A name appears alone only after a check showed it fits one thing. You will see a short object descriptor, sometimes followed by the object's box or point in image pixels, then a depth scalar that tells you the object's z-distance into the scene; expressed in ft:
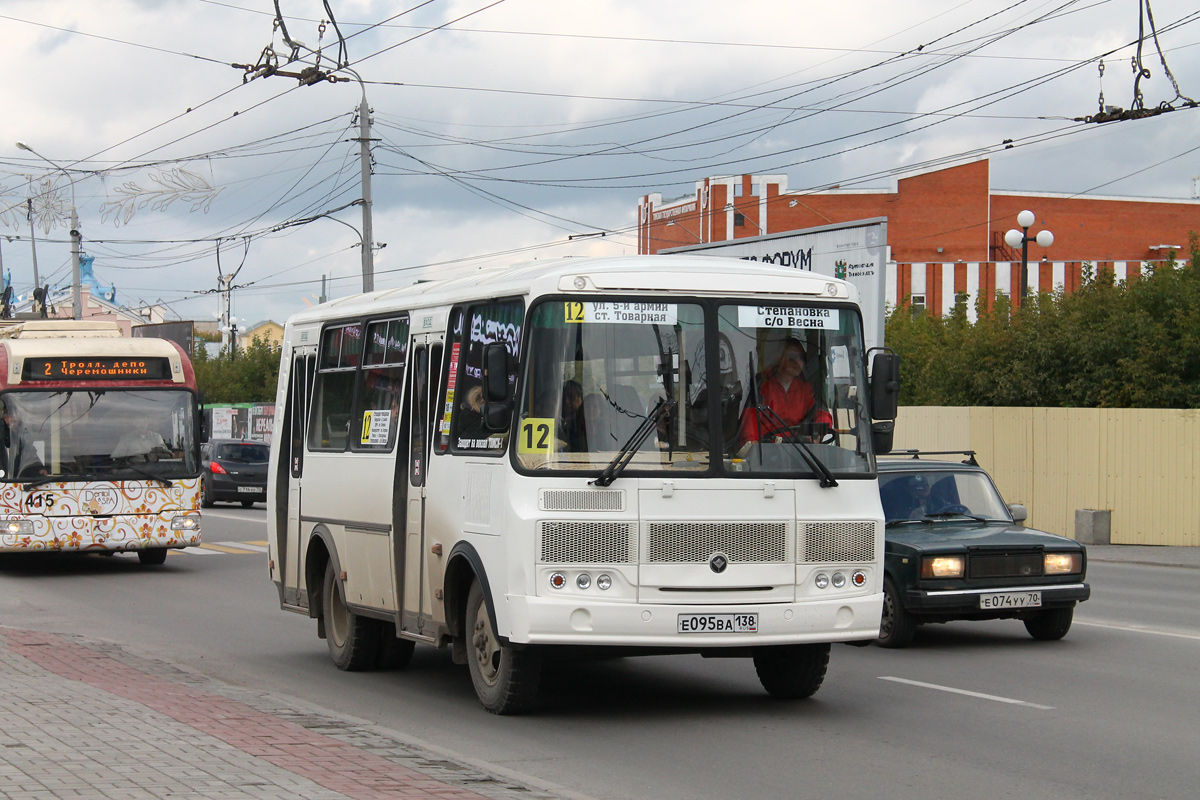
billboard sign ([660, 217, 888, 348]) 96.68
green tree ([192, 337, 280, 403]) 221.25
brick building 225.97
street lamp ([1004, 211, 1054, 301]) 105.60
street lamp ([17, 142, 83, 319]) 162.91
